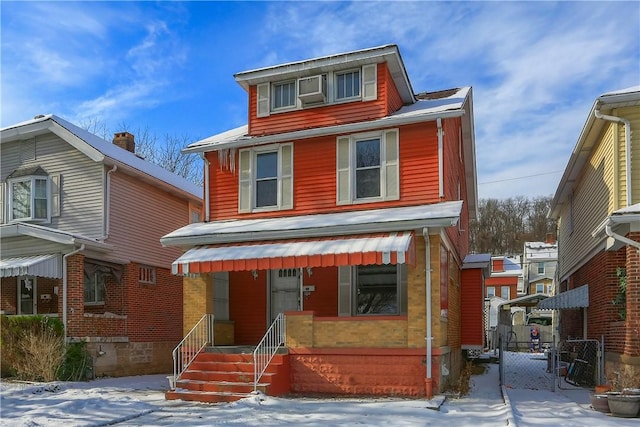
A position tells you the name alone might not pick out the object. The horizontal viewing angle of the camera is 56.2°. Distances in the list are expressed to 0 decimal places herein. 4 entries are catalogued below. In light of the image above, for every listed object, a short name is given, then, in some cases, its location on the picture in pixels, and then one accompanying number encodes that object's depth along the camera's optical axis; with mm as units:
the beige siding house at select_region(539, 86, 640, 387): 12094
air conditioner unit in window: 15414
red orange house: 12656
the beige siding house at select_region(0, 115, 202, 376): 16734
